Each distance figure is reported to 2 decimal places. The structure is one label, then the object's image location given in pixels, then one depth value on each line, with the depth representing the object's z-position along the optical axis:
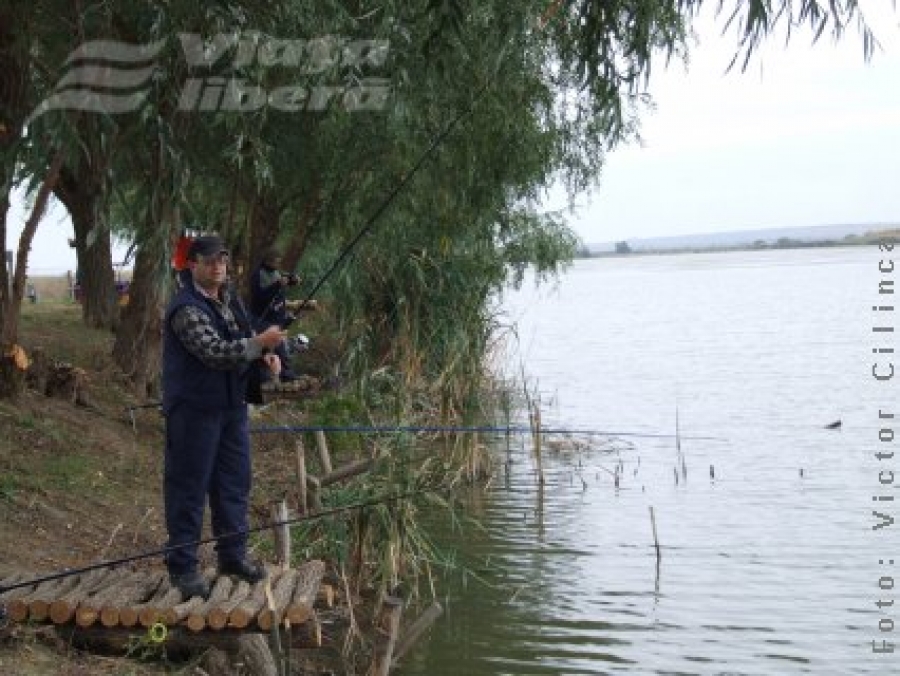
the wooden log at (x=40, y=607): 5.92
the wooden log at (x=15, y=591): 6.04
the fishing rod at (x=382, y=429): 8.69
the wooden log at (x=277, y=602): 5.86
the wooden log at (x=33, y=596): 5.93
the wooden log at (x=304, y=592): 5.98
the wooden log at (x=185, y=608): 5.88
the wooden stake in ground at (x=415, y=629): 7.07
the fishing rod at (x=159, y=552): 5.42
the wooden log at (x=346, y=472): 9.02
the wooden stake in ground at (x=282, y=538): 7.37
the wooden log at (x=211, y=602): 5.86
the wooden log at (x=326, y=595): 6.72
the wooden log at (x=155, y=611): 5.89
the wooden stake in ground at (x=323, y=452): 10.04
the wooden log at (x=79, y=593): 5.91
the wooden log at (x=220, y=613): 5.86
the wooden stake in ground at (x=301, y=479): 9.34
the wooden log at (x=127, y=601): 5.89
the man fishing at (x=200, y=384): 5.93
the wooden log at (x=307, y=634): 6.12
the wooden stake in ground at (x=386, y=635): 6.38
